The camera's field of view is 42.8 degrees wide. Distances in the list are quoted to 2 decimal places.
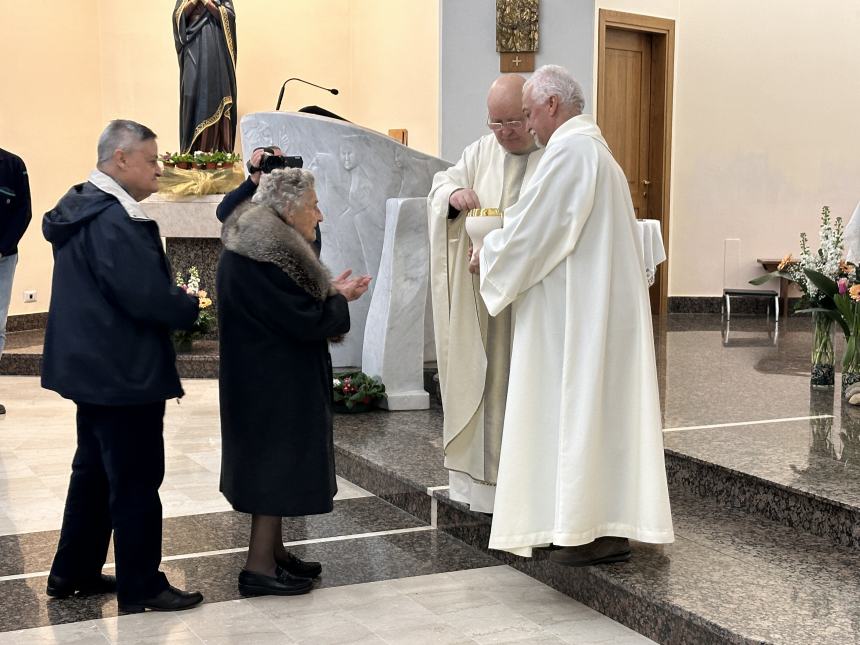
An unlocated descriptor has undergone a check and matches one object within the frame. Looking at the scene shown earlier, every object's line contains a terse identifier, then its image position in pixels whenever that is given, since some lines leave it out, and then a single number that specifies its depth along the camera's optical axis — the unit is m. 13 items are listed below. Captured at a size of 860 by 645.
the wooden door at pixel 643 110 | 10.63
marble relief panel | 6.82
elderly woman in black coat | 3.41
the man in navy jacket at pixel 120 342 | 3.31
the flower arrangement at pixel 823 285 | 5.87
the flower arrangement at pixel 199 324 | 8.62
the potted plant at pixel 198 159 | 9.43
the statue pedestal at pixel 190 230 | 9.20
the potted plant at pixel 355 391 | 6.11
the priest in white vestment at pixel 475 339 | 4.09
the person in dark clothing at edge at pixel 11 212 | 6.44
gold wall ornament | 9.32
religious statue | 10.59
